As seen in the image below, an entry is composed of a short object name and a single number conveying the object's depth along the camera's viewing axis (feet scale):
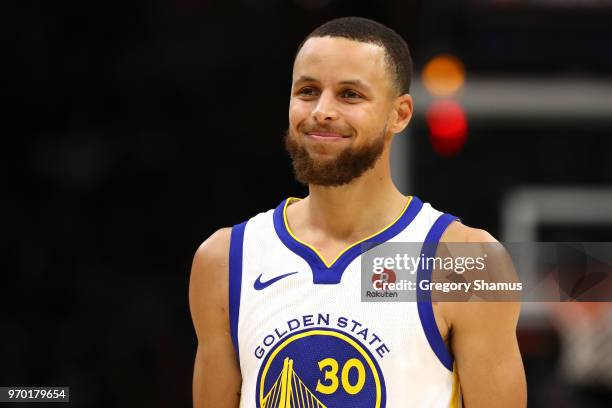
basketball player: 21.75
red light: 71.77
